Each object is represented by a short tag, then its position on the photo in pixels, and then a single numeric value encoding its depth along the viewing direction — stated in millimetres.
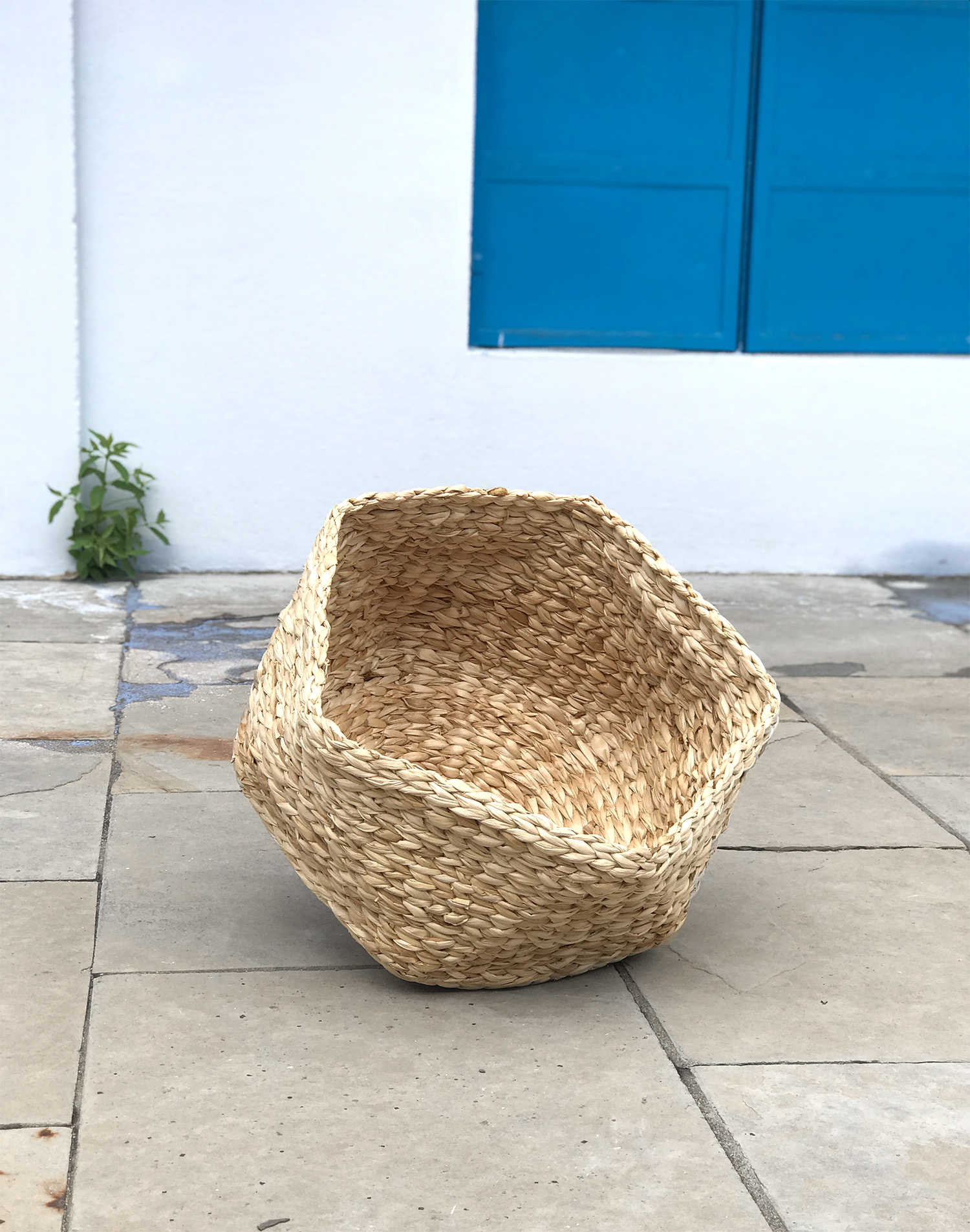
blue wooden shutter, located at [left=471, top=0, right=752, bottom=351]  5375
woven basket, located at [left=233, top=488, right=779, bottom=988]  2006
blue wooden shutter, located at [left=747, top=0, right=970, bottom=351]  5484
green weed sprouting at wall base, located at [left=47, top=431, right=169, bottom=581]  5305
